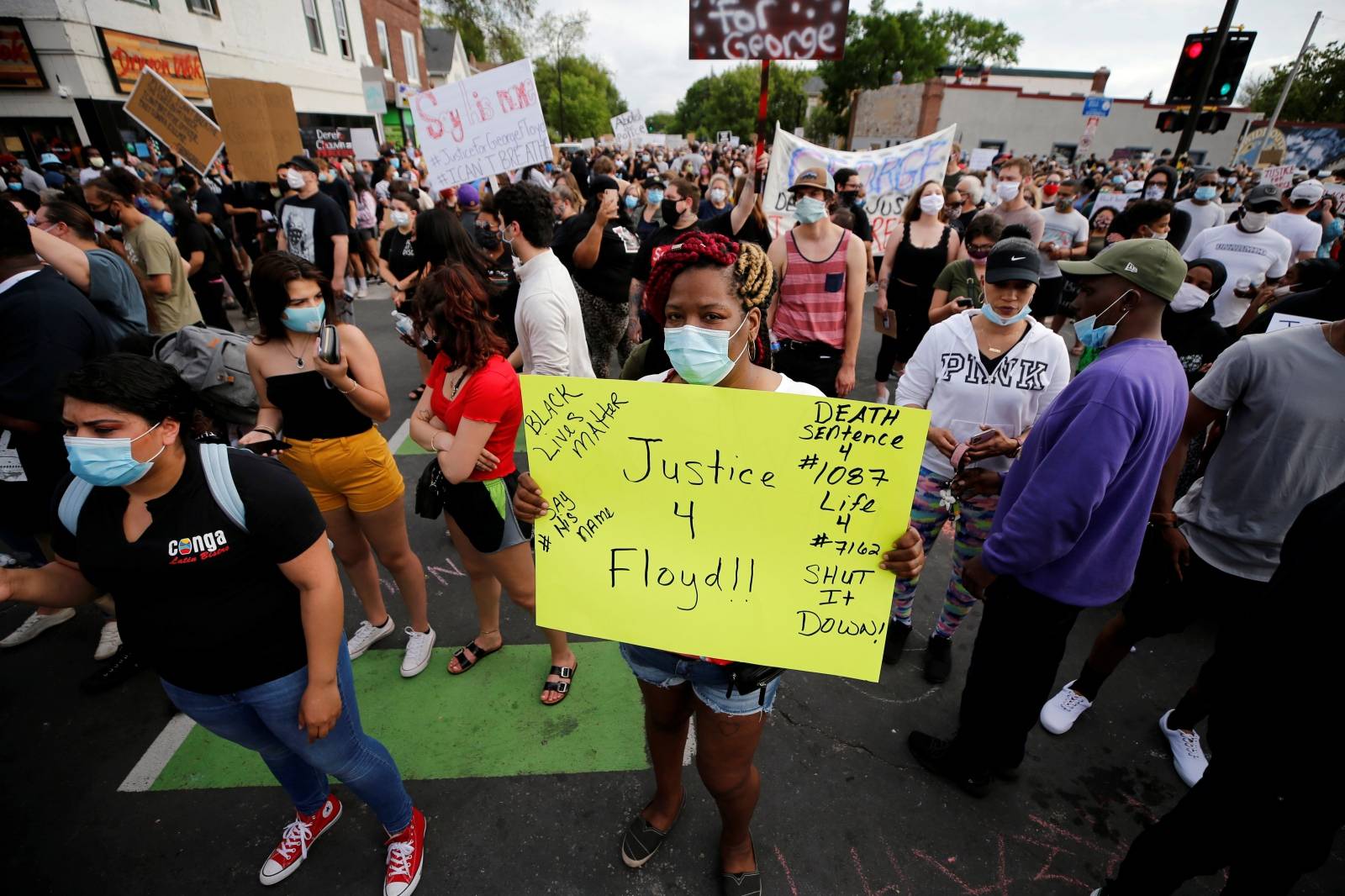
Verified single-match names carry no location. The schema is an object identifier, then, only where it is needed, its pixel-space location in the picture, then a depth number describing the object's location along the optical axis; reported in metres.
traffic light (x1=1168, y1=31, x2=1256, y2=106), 7.95
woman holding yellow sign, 1.64
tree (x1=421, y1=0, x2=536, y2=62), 51.00
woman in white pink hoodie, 2.51
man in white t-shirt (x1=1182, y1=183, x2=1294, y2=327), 5.09
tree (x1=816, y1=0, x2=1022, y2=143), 50.31
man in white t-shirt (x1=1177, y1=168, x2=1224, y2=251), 7.03
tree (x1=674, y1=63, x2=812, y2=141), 59.78
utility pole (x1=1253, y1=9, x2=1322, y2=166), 18.39
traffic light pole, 7.28
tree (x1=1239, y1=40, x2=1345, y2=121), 38.28
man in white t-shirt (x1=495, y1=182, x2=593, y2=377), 3.12
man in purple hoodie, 1.84
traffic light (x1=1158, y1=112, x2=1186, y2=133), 9.26
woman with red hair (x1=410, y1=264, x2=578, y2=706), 2.38
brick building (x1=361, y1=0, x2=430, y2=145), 30.05
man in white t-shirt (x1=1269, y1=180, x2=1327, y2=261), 6.16
